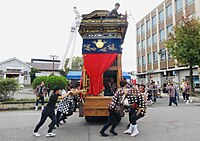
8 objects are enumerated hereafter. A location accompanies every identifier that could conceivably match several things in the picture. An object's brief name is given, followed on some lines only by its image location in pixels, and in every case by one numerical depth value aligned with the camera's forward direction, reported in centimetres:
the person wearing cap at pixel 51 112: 611
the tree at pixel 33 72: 4625
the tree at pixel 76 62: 5101
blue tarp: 2271
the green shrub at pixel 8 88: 1387
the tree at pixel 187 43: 1948
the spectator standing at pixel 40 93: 1275
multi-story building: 2939
